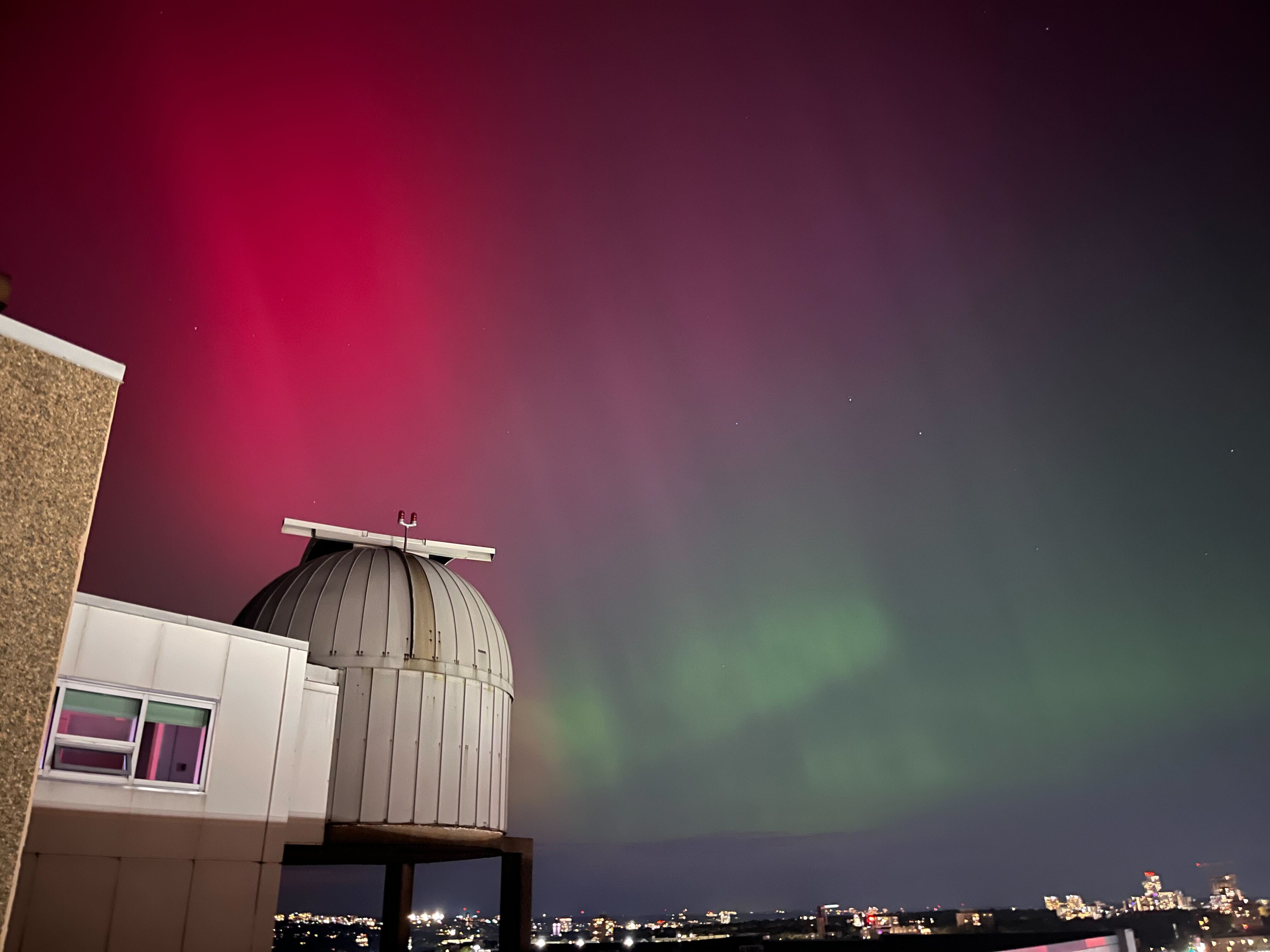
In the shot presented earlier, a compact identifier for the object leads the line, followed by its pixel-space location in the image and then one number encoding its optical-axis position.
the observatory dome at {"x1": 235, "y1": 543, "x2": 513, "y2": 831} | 13.78
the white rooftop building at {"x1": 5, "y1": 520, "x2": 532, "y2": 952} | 9.40
